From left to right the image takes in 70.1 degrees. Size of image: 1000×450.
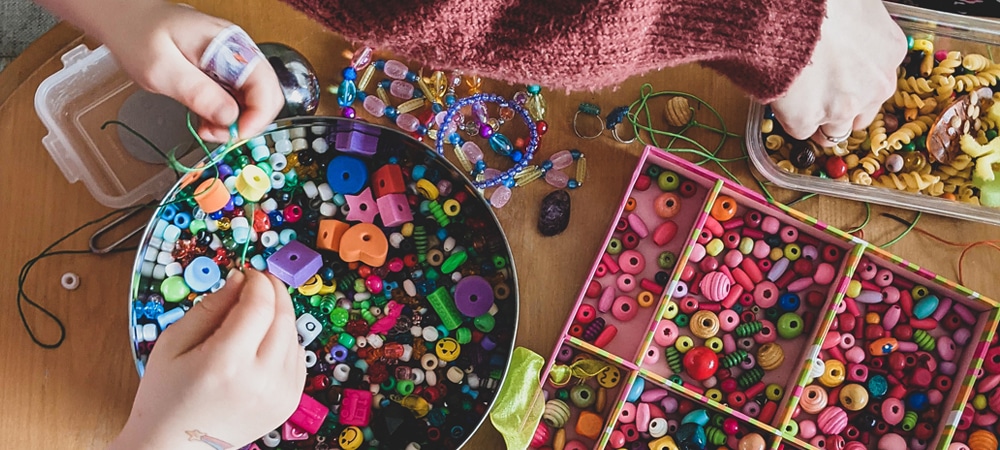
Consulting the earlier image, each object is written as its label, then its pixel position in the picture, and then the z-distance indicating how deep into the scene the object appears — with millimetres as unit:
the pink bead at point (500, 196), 903
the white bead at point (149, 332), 813
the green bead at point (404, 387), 880
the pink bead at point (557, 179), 907
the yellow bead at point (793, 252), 927
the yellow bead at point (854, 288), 913
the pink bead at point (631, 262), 917
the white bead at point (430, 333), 890
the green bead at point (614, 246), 921
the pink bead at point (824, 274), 911
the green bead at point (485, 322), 877
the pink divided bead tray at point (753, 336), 888
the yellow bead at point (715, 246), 917
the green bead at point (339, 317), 886
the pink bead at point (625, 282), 916
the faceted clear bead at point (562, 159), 906
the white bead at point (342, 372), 881
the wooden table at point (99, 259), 837
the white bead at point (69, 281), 845
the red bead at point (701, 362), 898
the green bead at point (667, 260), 918
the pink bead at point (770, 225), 916
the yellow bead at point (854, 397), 903
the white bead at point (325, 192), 894
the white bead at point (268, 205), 878
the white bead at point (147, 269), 824
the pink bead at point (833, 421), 899
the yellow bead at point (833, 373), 910
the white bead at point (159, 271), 843
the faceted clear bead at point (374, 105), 908
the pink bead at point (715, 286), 911
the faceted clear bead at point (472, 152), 914
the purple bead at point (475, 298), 876
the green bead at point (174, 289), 835
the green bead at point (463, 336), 883
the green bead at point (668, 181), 917
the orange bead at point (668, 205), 917
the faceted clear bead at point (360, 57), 898
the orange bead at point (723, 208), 907
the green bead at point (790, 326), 913
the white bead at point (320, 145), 875
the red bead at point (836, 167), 907
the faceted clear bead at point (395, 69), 910
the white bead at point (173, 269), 844
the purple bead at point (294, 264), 859
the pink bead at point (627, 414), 896
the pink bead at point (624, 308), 905
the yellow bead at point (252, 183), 851
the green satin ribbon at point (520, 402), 849
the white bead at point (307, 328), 866
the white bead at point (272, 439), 849
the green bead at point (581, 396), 891
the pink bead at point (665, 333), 915
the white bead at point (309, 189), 893
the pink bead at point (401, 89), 911
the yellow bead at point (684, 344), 919
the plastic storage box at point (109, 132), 846
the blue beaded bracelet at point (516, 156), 897
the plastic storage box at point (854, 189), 902
